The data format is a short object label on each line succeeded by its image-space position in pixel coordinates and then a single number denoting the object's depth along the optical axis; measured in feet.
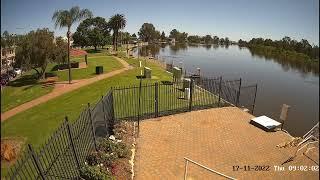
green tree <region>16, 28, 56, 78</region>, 49.42
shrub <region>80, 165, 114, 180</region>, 19.38
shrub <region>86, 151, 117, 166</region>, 21.66
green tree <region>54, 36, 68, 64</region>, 57.07
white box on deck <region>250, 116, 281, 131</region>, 31.48
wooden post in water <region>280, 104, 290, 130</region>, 32.92
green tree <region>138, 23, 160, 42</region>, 356.08
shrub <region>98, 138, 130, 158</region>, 23.76
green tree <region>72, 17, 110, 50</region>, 151.30
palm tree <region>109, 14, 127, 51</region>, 168.88
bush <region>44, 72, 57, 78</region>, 54.47
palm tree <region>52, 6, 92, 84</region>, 42.84
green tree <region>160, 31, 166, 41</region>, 431.07
